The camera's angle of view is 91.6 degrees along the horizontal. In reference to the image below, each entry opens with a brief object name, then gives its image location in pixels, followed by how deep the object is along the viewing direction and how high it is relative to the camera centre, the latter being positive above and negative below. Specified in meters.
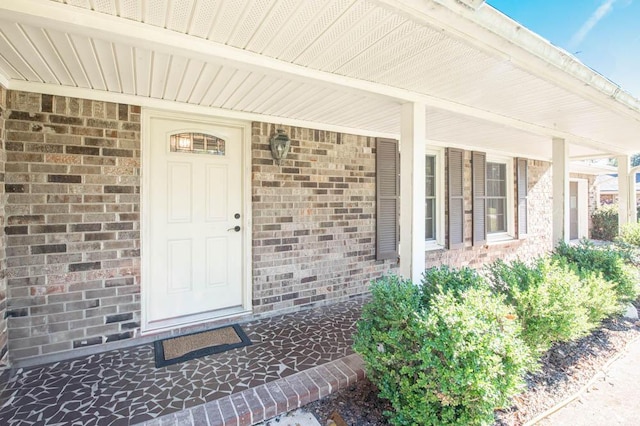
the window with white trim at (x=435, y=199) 5.41 +0.22
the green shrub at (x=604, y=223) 9.98 -0.40
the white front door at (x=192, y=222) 3.23 -0.10
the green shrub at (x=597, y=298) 3.05 -0.87
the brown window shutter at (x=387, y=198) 4.61 +0.21
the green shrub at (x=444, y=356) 1.79 -0.89
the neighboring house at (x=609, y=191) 13.35 +0.89
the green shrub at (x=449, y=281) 2.43 -0.57
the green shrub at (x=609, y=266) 3.60 -0.66
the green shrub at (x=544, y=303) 2.49 -0.76
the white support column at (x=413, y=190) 2.93 +0.21
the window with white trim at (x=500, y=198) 6.35 +0.27
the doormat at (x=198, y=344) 2.79 -1.27
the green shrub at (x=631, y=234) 5.54 -0.43
